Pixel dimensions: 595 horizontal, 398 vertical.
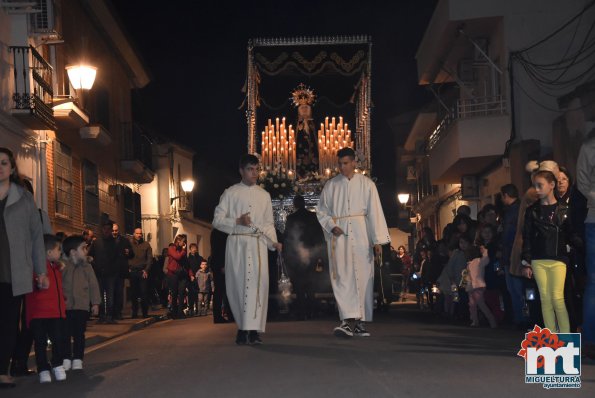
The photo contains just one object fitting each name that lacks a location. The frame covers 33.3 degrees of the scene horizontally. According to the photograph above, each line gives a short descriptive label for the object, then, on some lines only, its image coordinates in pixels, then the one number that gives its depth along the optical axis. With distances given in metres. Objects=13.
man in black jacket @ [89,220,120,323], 18.08
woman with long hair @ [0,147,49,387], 7.85
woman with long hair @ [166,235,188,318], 20.59
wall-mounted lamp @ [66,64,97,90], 19.03
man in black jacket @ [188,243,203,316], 21.98
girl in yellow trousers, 9.02
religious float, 21.25
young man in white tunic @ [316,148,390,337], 11.34
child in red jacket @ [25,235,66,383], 8.40
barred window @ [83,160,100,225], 24.52
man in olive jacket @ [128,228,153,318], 19.77
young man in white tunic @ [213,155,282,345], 10.95
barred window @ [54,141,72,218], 21.41
